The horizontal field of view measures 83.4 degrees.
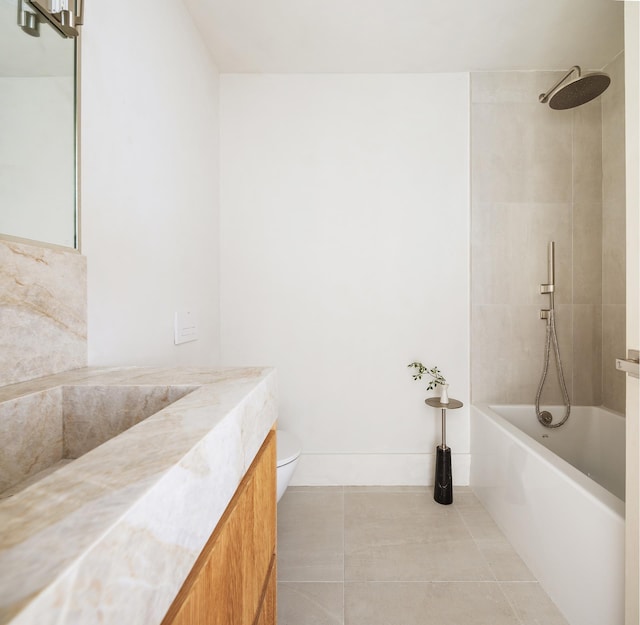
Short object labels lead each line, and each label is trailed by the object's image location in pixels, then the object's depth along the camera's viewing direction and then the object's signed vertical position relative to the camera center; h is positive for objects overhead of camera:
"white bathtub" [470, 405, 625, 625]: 1.09 -0.75
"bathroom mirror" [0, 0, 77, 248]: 0.75 +0.41
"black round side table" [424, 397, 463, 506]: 1.91 -0.85
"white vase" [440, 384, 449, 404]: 1.93 -0.45
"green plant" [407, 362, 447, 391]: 2.08 -0.37
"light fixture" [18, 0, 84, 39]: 0.80 +0.69
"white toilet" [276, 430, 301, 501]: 1.45 -0.62
